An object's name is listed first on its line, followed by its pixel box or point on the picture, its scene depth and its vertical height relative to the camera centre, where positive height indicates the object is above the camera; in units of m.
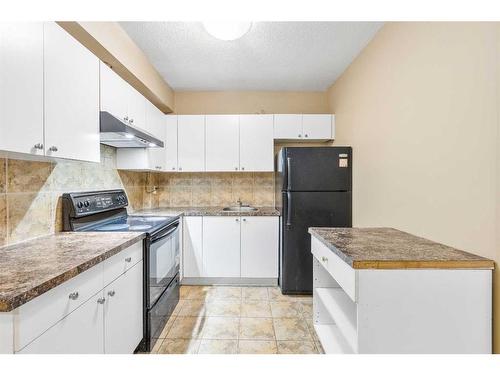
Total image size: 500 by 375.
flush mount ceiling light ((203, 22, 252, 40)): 1.72 +1.08
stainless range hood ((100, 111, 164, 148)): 1.69 +0.40
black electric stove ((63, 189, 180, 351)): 1.79 -0.37
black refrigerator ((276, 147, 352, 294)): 2.68 -0.02
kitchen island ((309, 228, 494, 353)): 1.06 -0.49
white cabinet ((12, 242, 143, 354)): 0.85 -0.54
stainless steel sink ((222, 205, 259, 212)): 3.30 -0.28
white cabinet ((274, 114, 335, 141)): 3.18 +0.75
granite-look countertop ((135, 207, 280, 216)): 2.83 -0.29
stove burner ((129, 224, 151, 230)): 1.90 -0.31
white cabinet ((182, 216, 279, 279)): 2.93 -0.70
